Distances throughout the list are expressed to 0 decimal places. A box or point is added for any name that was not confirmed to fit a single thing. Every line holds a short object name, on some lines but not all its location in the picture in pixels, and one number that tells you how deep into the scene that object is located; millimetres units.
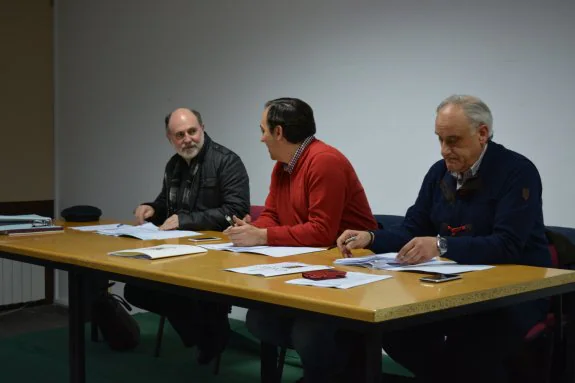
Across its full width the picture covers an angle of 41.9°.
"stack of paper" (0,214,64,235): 3166
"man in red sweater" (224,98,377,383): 2609
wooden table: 1623
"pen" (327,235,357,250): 2438
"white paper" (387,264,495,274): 2064
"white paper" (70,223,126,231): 3379
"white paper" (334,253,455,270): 2174
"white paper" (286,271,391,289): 1839
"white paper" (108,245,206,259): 2414
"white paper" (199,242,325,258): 2518
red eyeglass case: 1924
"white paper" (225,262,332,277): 2062
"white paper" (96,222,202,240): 3029
